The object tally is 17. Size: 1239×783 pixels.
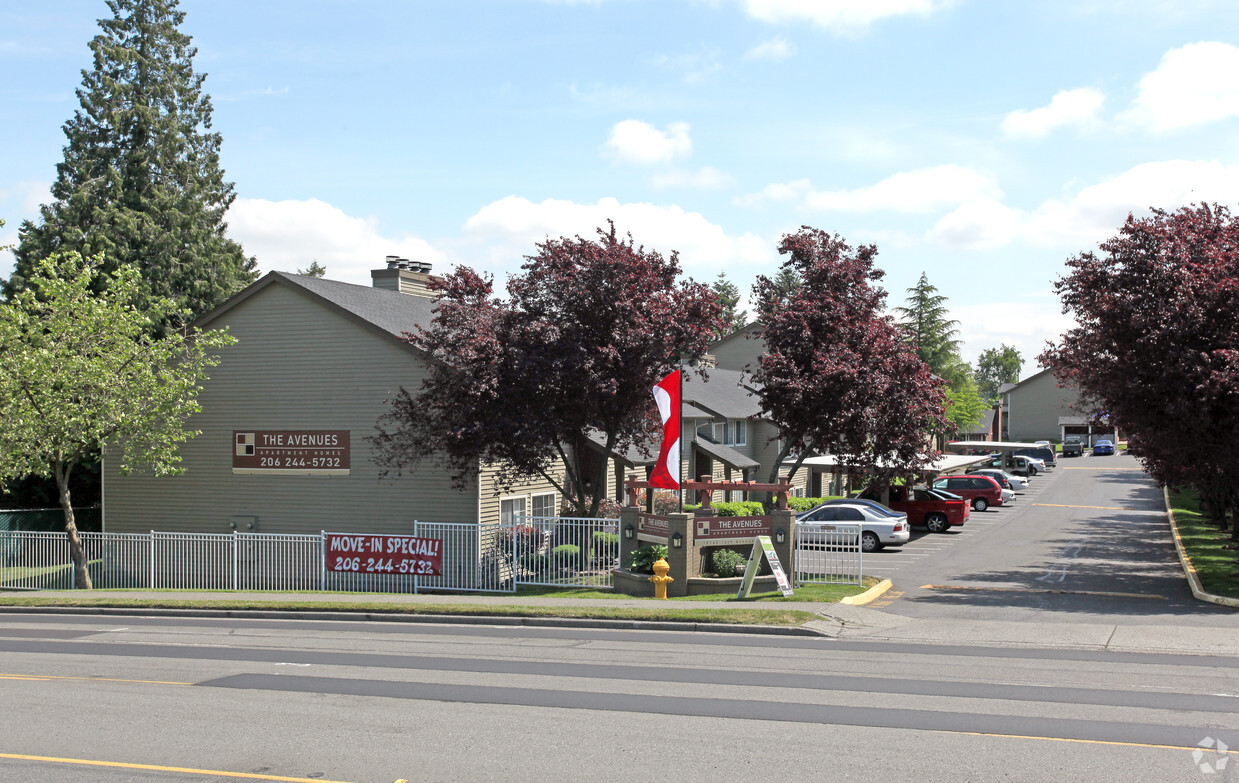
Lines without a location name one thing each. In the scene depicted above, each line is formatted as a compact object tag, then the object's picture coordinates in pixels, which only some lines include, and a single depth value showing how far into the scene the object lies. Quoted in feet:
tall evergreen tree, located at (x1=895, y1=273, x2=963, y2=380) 270.87
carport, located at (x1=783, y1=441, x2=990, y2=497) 145.05
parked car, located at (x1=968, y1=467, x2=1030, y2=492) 166.20
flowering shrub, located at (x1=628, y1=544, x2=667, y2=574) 70.28
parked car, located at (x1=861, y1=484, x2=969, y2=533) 117.19
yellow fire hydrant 66.54
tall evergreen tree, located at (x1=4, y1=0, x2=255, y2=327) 138.51
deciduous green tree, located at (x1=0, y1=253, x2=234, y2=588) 84.79
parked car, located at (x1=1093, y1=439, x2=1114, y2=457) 299.79
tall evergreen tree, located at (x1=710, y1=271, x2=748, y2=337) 383.86
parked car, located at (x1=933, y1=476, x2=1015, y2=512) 146.72
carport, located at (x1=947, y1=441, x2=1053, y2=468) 213.25
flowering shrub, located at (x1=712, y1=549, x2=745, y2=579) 69.62
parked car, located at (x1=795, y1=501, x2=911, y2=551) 98.32
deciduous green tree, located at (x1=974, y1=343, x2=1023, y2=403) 636.48
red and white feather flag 66.54
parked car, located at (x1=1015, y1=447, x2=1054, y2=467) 252.21
